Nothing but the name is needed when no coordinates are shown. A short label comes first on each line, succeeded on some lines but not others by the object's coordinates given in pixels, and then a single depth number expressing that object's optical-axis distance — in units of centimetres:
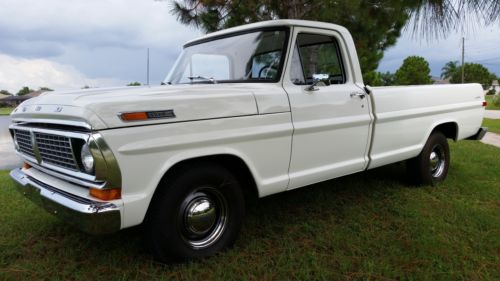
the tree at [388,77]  5666
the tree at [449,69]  8650
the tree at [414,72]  5565
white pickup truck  234
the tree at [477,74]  7062
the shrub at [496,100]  2653
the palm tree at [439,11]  308
